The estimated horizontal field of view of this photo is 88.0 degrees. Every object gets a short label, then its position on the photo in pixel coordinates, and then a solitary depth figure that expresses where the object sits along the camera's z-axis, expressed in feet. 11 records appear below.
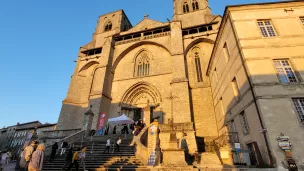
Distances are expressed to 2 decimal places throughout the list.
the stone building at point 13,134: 131.28
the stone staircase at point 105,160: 25.64
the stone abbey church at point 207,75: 26.32
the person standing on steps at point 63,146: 34.96
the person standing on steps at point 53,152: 31.78
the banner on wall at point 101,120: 53.58
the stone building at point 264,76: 24.03
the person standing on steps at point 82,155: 24.90
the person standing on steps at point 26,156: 13.08
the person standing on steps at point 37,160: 12.33
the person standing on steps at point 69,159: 25.78
